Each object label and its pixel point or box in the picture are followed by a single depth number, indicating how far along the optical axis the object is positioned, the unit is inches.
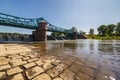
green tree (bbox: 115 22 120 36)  1992.0
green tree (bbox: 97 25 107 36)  2188.7
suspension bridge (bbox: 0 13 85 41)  721.9
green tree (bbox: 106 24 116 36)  2083.9
